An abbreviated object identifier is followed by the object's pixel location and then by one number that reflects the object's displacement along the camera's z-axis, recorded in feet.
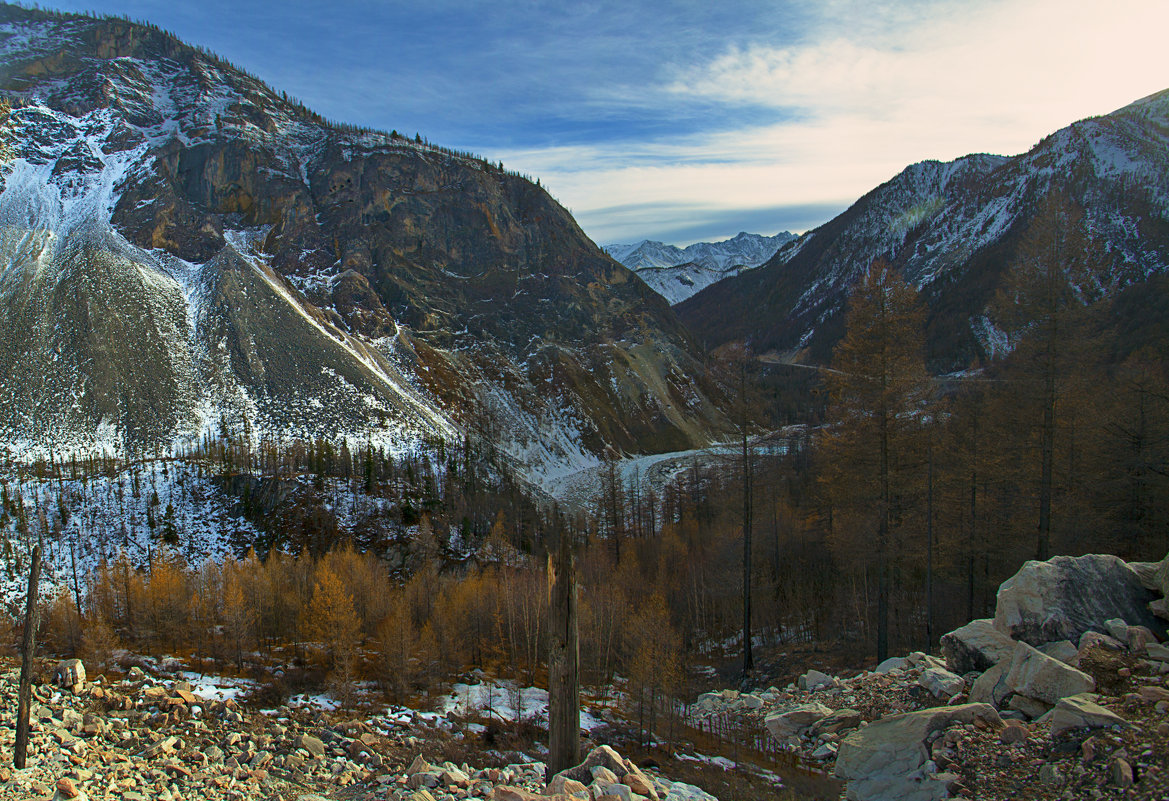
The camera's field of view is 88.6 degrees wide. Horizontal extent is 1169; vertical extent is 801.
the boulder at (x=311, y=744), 54.70
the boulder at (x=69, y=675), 60.54
